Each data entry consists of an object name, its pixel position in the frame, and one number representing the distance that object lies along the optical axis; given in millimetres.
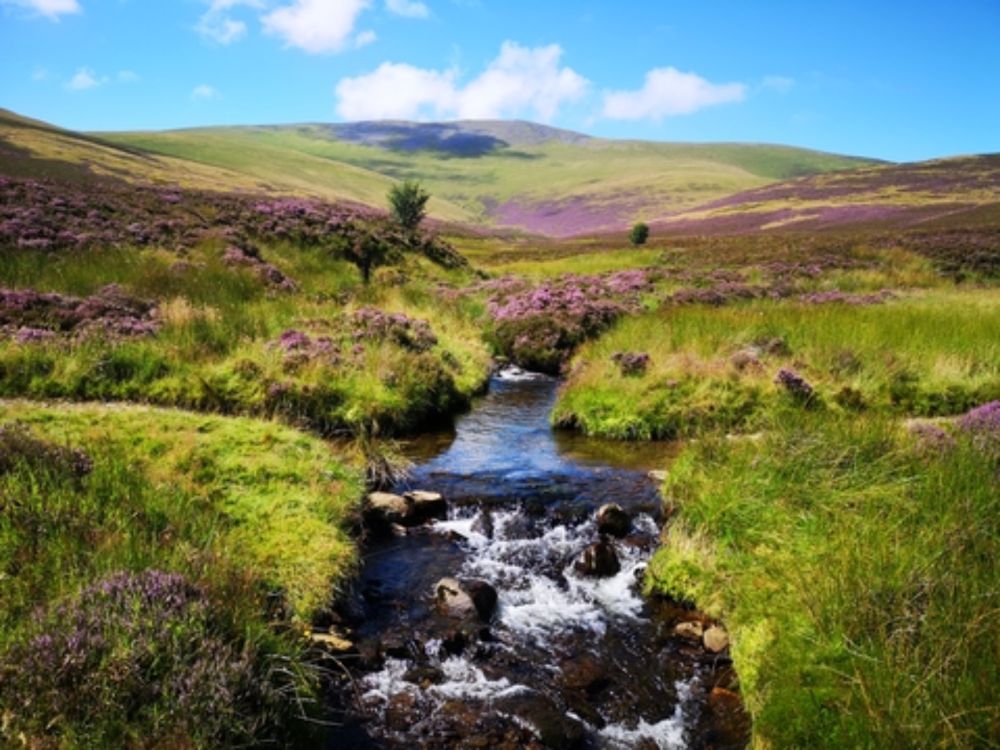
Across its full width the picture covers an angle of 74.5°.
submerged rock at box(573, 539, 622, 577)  8547
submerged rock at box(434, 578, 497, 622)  7500
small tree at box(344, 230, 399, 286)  32469
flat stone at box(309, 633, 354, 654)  6547
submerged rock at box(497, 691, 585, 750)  5750
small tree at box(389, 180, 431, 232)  56906
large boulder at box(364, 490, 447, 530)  9766
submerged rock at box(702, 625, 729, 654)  6949
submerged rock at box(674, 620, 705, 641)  7266
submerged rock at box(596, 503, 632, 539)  9695
